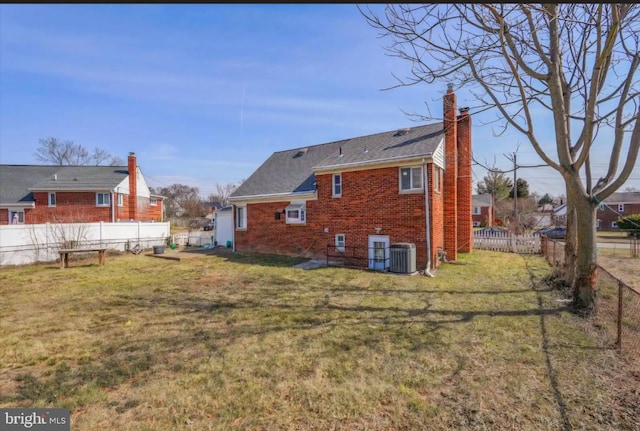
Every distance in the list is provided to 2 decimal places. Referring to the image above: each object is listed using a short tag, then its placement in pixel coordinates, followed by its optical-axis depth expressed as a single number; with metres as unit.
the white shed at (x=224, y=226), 19.11
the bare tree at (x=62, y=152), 47.12
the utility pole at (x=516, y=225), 22.87
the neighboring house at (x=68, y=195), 23.17
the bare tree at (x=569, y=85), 6.07
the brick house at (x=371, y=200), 11.75
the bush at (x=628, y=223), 28.44
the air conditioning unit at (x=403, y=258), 10.97
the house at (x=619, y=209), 41.12
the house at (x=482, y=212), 44.06
